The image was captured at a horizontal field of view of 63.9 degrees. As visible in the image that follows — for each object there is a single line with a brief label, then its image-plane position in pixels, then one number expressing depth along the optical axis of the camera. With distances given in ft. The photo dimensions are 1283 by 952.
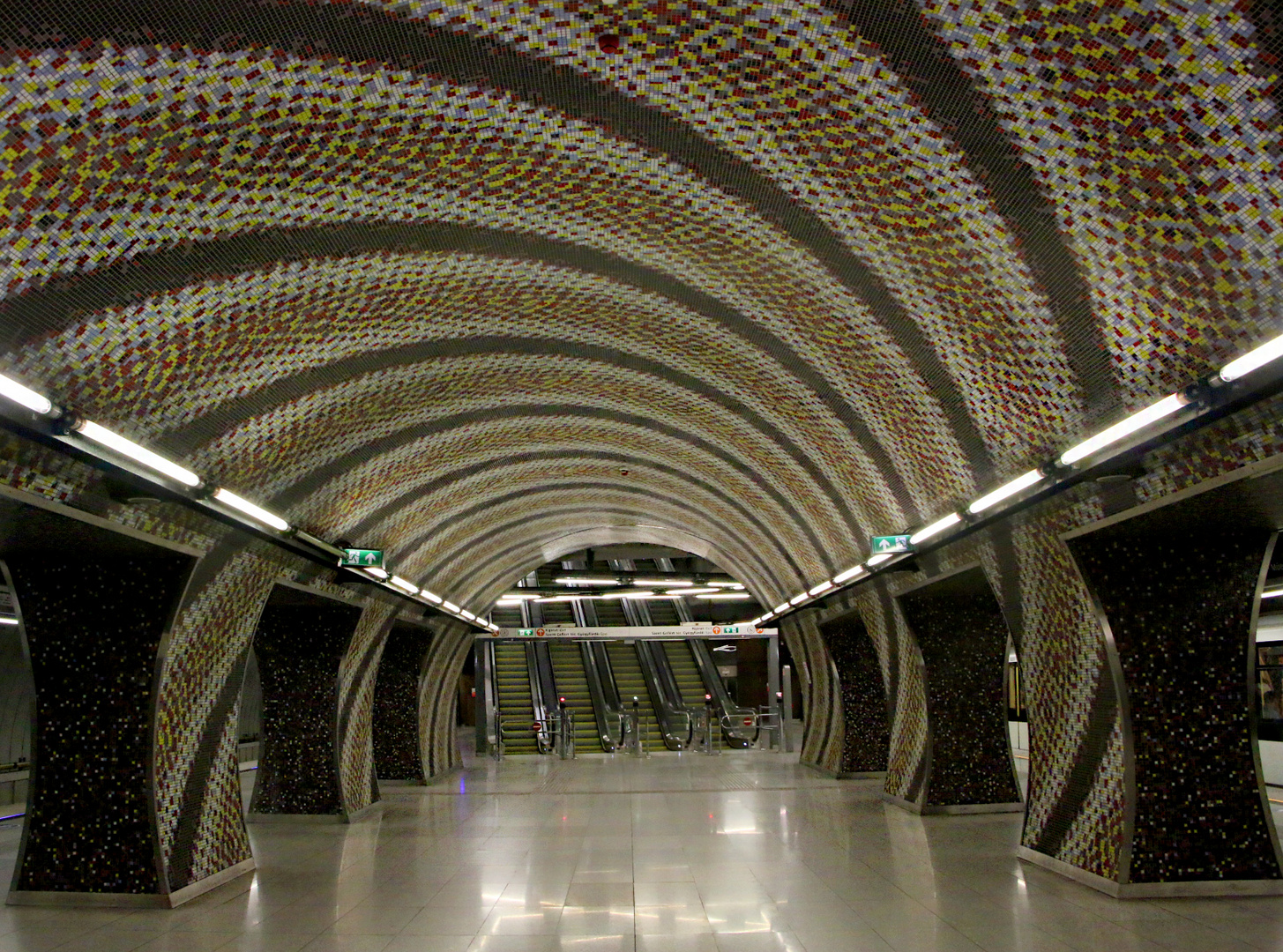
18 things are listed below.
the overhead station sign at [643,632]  83.71
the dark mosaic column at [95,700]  25.68
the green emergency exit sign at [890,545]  33.91
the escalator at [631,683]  91.25
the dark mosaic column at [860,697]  57.11
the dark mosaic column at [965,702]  40.24
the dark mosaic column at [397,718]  58.23
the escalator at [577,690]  87.51
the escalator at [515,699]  85.35
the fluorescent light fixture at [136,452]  18.38
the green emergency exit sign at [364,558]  36.22
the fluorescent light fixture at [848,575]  41.19
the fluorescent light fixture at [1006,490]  23.29
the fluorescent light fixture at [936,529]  29.25
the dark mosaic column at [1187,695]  24.44
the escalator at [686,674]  97.11
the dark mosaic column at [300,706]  42.55
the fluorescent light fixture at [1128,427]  17.40
